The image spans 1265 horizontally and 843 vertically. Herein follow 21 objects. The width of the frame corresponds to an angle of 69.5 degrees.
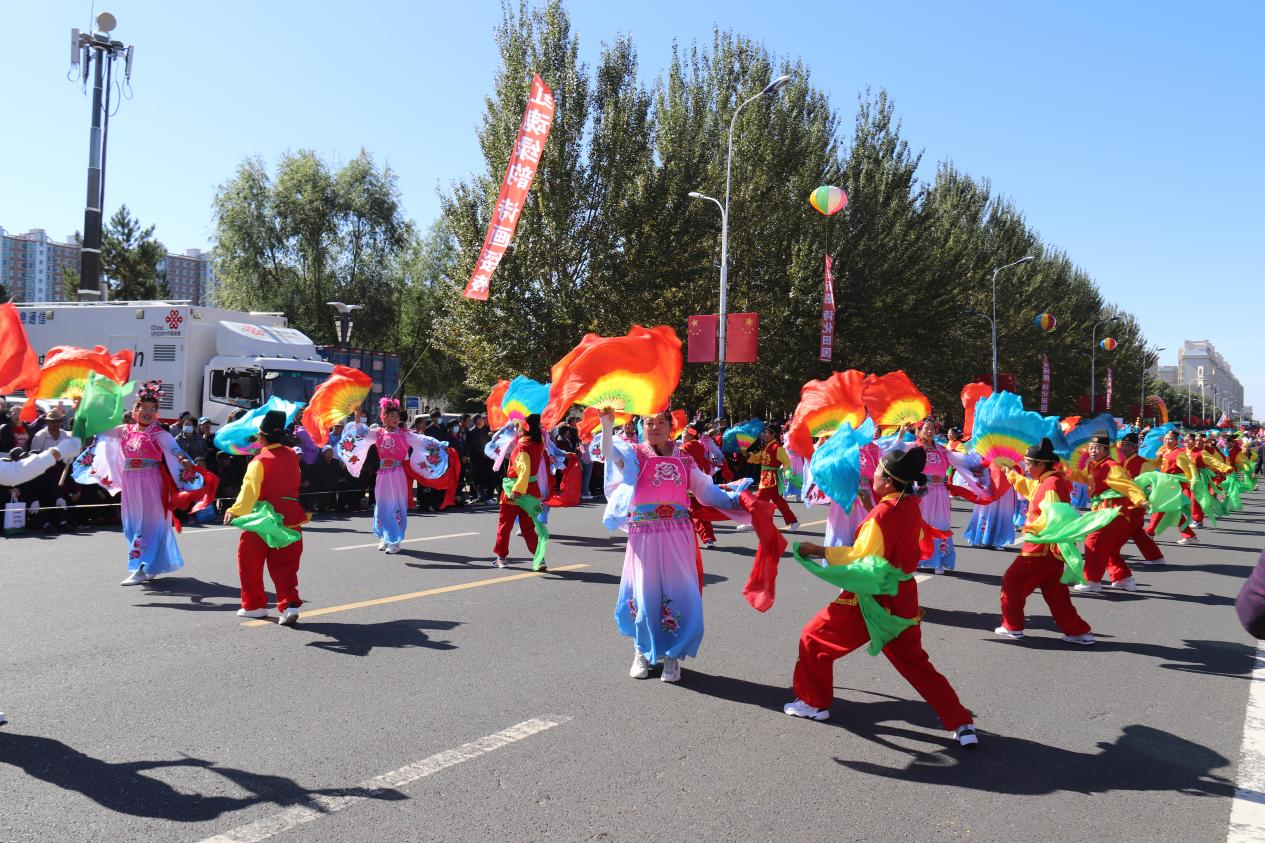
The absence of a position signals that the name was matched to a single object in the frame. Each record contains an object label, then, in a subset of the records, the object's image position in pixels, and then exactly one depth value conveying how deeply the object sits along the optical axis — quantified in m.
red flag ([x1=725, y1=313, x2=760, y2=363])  23.11
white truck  18.95
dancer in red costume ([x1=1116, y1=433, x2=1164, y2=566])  11.51
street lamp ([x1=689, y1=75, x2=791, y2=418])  23.33
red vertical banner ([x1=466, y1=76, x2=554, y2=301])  20.38
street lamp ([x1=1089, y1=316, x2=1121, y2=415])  56.40
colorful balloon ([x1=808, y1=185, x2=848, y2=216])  23.31
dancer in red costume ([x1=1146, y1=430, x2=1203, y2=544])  13.45
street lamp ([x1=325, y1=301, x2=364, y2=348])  24.03
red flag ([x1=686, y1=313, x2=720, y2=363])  23.94
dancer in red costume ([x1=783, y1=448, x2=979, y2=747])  4.86
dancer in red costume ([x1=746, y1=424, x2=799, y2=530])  12.80
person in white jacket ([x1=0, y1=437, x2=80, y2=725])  4.97
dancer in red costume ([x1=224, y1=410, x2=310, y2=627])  7.14
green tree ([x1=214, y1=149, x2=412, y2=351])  35.94
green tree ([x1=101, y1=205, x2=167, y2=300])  46.03
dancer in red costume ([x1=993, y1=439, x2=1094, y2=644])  7.14
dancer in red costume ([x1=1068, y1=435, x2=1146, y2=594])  8.95
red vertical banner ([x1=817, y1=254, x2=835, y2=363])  26.59
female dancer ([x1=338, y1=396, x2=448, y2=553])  10.93
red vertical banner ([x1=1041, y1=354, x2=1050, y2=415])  45.62
